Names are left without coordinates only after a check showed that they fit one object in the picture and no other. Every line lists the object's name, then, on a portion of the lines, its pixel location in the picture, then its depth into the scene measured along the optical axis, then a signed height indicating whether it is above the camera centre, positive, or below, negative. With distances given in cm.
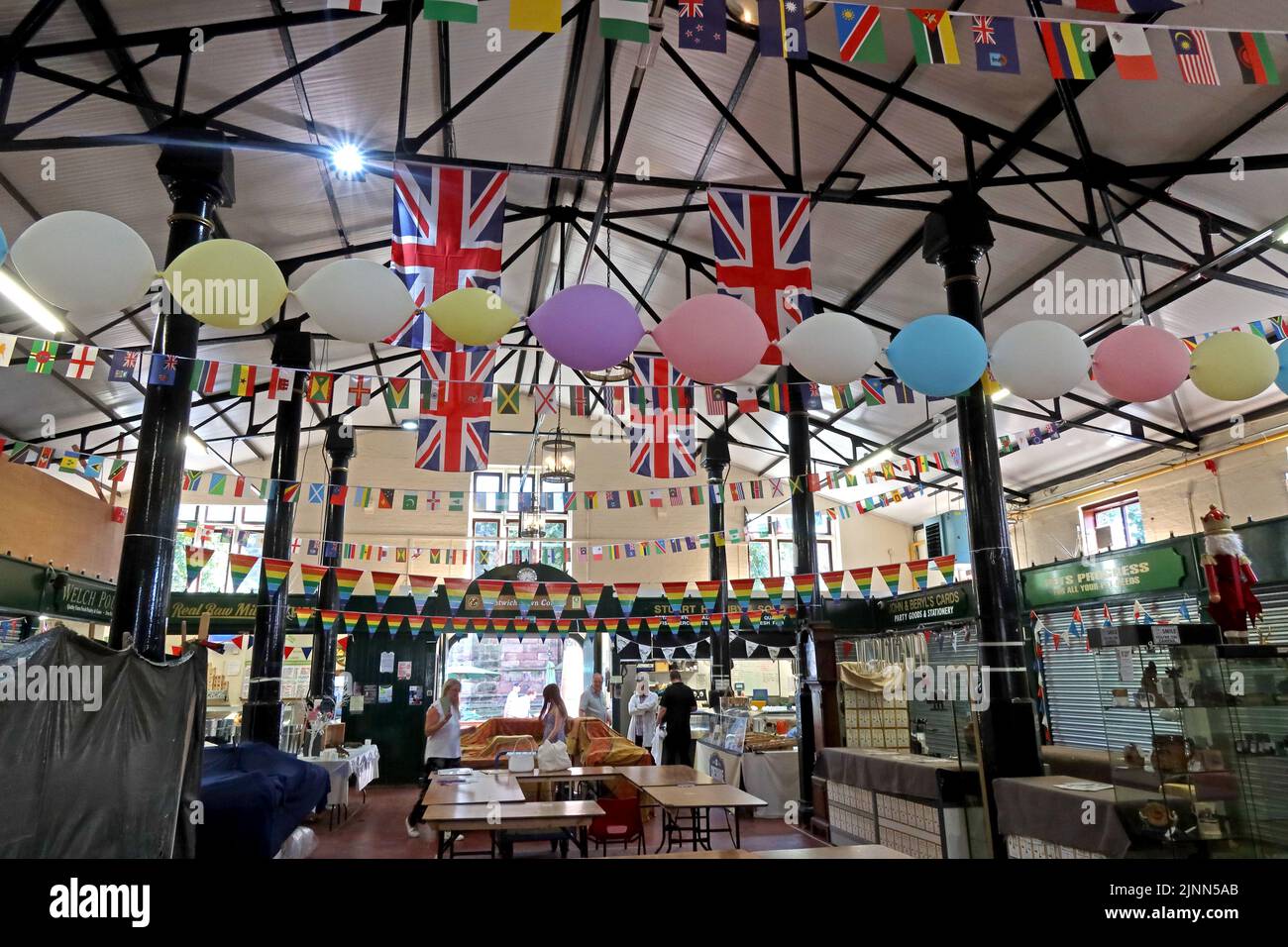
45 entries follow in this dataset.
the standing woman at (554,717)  818 -67
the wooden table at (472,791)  596 -109
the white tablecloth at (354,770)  934 -147
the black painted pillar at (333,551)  1235 +181
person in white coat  1276 -107
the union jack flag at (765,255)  631 +326
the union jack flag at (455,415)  950 +302
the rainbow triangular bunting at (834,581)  1061 +95
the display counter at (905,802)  595 -130
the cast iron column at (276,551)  880 +137
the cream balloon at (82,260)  353 +184
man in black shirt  990 -82
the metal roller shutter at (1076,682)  1134 -53
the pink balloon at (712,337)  427 +172
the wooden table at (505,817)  521 -109
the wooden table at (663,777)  674 -112
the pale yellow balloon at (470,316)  420 +184
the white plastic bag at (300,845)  706 -174
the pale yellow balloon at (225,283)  375 +182
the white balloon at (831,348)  436 +169
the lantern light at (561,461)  1521 +381
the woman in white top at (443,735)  811 -81
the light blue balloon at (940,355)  429 +162
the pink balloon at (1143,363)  428 +157
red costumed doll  434 +35
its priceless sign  1114 +108
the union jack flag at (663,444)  1107 +301
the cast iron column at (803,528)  930 +164
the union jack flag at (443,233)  611 +339
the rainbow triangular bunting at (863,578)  1028 +98
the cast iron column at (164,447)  538 +157
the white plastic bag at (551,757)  791 -102
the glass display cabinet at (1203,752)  391 -56
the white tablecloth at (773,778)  993 -160
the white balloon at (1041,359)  432 +160
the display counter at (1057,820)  430 -104
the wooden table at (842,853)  377 -101
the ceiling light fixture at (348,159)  677 +438
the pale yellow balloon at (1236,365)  422 +152
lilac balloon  416 +175
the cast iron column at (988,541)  564 +86
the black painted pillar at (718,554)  1354 +186
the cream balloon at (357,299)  397 +183
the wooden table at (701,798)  558 -107
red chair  680 -141
